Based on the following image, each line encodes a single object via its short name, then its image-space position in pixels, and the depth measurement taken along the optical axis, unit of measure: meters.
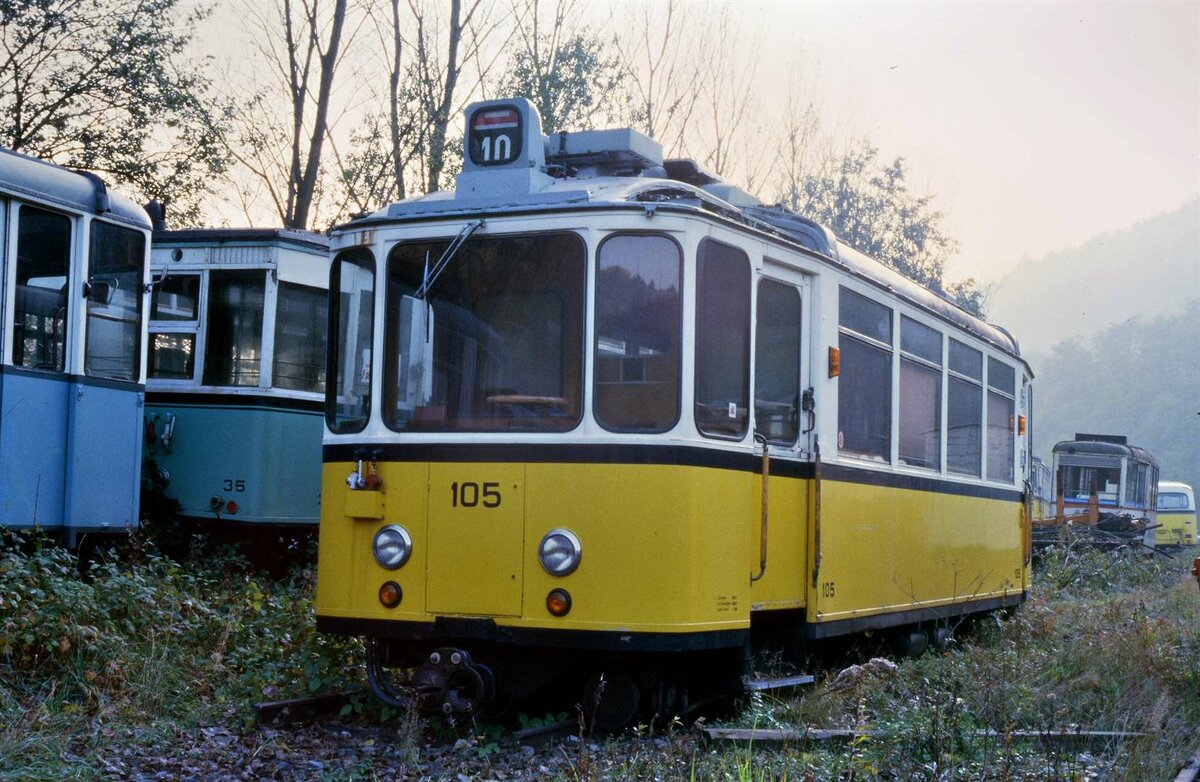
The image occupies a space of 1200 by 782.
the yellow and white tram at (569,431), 6.75
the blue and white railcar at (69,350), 9.14
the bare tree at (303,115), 18.70
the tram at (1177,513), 43.09
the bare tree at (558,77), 20.44
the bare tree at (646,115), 23.09
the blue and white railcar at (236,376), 11.88
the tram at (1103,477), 33.88
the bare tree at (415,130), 19.67
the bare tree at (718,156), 25.12
